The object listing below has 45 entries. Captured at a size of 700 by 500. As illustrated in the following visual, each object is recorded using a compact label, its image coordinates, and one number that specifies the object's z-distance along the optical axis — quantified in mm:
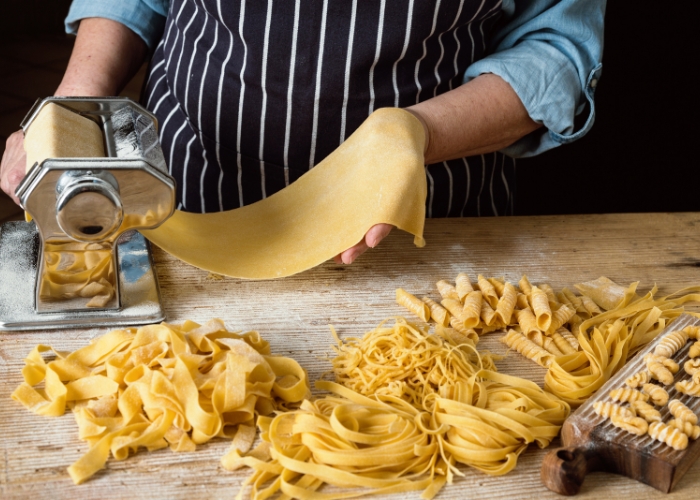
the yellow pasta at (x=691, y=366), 1151
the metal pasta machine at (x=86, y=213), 1117
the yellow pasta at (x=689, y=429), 1035
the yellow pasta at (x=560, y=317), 1327
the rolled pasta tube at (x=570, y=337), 1311
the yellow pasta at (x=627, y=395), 1093
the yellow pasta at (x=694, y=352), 1190
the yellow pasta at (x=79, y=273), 1207
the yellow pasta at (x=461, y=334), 1298
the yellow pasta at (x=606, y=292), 1432
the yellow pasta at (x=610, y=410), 1060
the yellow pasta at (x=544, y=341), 1297
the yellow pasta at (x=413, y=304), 1351
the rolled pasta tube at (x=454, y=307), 1330
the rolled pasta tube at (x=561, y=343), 1298
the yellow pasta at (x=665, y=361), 1158
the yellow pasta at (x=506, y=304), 1327
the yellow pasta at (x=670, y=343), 1194
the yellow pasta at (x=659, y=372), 1136
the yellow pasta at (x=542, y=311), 1314
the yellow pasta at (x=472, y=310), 1317
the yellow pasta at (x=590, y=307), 1401
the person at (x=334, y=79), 1525
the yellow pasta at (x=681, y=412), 1056
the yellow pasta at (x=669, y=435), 1016
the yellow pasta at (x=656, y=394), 1095
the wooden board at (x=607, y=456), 1003
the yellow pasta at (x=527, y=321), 1318
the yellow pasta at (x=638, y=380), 1124
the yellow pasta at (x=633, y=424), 1040
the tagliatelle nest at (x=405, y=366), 1158
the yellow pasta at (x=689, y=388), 1118
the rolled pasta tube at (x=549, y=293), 1388
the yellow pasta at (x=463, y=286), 1387
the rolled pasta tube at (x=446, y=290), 1398
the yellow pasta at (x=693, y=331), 1231
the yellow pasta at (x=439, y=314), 1334
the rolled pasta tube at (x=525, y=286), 1426
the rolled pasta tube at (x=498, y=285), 1424
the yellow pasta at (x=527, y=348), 1271
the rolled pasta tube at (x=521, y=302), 1385
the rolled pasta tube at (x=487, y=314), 1331
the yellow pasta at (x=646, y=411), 1056
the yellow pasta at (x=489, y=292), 1385
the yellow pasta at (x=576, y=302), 1413
